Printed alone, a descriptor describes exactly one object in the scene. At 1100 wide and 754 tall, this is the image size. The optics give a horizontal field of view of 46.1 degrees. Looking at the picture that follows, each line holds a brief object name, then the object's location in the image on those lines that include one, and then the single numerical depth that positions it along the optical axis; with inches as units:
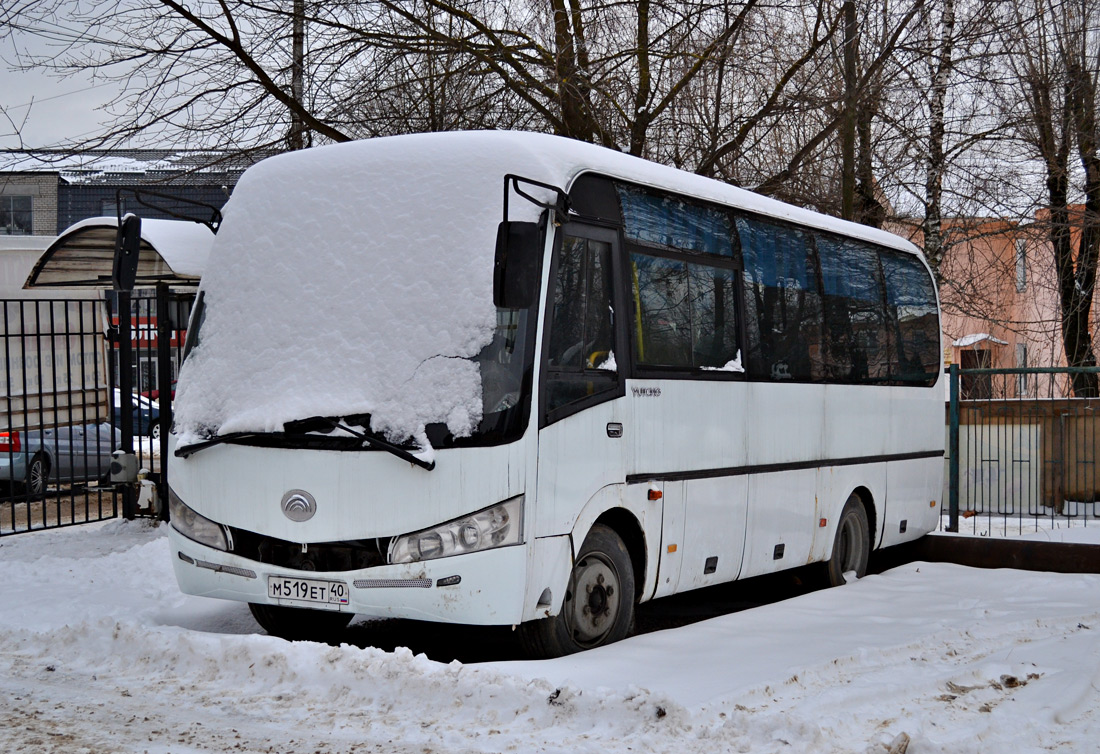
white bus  268.7
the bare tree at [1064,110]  765.3
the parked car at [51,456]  709.3
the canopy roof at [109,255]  446.3
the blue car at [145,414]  1008.1
